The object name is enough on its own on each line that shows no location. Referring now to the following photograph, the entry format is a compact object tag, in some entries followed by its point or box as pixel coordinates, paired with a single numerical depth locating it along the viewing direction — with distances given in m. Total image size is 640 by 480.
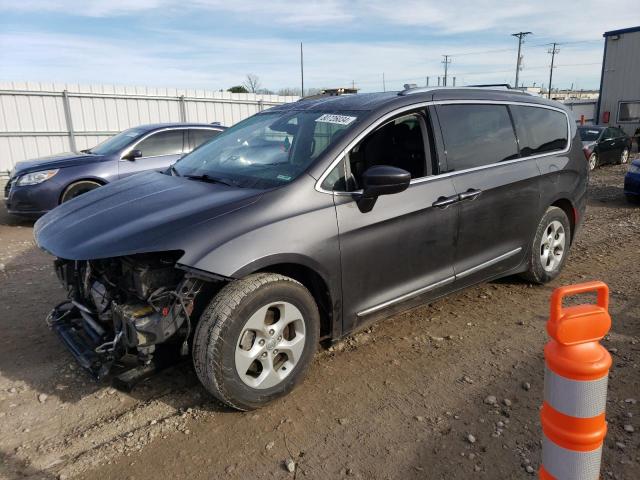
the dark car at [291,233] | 2.66
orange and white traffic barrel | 1.51
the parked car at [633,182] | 8.98
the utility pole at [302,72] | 42.12
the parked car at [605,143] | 14.58
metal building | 23.73
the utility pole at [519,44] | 54.08
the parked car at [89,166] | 7.54
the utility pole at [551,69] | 66.18
